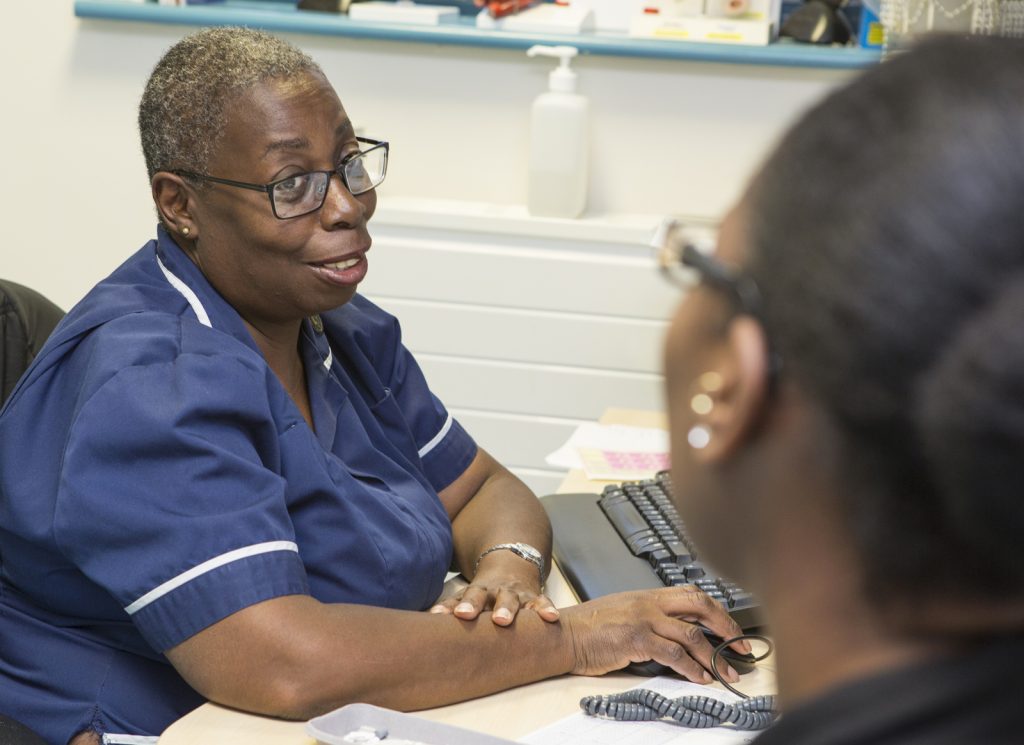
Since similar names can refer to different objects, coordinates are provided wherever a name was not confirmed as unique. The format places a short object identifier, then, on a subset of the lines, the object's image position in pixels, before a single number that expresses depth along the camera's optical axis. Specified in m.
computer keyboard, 1.36
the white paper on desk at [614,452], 1.79
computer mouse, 1.23
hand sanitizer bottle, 2.57
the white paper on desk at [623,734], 1.08
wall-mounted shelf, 2.57
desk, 1.09
